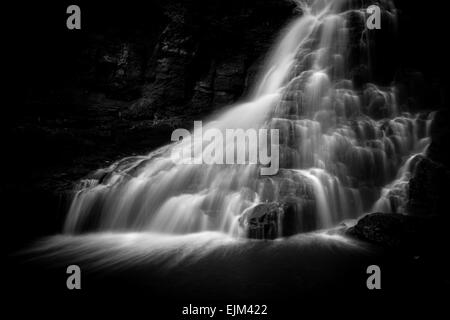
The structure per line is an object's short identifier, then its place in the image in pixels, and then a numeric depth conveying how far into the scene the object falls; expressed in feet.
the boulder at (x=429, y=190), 25.94
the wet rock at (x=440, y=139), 29.58
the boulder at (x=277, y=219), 24.89
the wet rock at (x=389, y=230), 22.06
